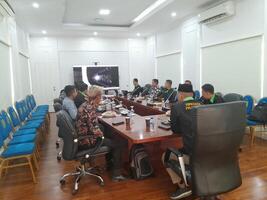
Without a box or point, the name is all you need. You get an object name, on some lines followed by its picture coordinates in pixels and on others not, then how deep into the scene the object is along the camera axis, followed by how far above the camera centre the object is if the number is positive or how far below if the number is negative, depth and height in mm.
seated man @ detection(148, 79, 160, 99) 6075 -373
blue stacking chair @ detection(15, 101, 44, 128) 4176 -798
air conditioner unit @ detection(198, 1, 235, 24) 4878 +1468
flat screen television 8703 +162
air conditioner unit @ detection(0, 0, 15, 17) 4328 +1486
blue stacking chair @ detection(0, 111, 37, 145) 3172 -836
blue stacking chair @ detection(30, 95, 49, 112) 5906 -742
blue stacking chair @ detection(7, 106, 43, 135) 3714 -820
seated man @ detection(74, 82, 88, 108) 4356 -370
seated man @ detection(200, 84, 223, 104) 3340 -300
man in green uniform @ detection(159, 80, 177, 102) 5238 -395
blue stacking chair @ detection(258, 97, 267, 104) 4023 -457
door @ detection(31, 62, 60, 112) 8352 -55
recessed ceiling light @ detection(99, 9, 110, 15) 6088 +1889
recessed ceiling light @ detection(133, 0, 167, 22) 5545 +1904
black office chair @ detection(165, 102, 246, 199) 1701 -593
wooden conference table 2412 -635
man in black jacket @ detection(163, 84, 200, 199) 2270 -462
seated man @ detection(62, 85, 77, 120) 3419 -349
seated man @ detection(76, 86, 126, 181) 2758 -521
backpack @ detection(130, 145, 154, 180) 2914 -1127
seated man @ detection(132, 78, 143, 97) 7139 -421
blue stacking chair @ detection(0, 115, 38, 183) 2779 -880
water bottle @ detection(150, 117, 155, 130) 2823 -604
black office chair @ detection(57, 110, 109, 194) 2596 -845
